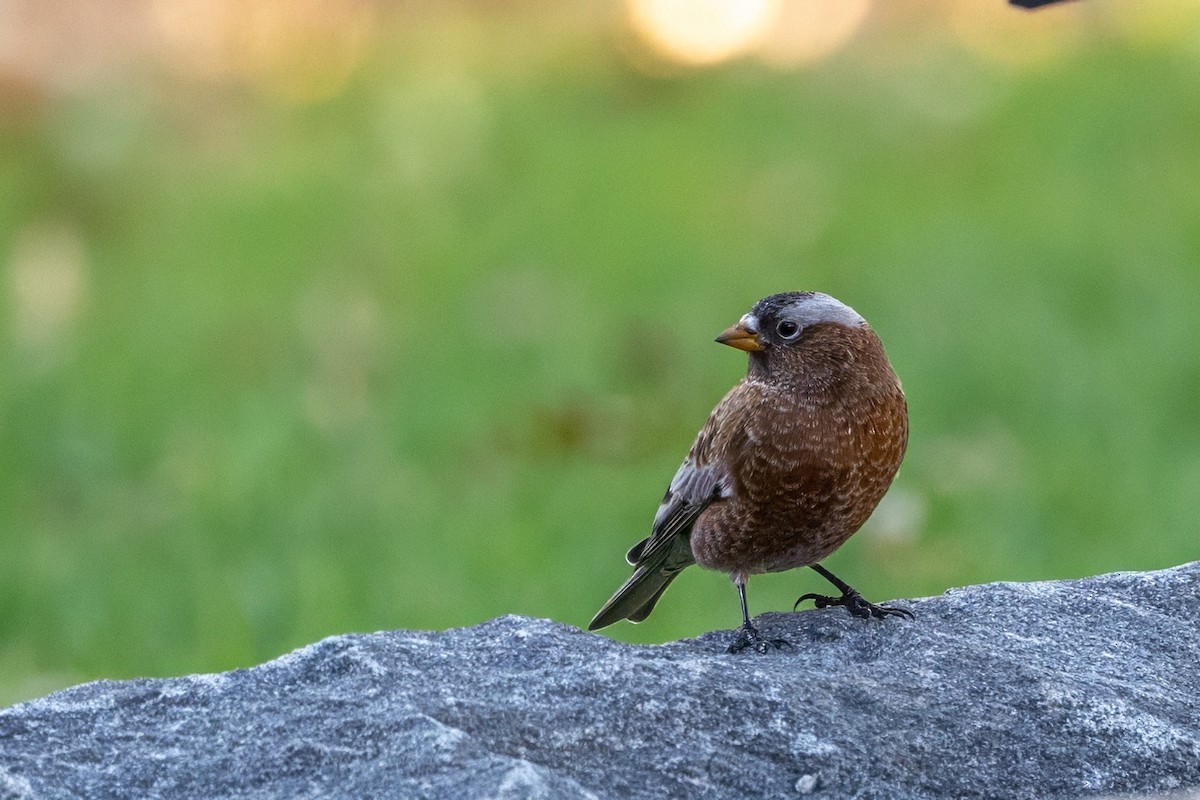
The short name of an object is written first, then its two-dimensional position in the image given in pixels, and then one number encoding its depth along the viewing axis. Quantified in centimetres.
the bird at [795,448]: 674
